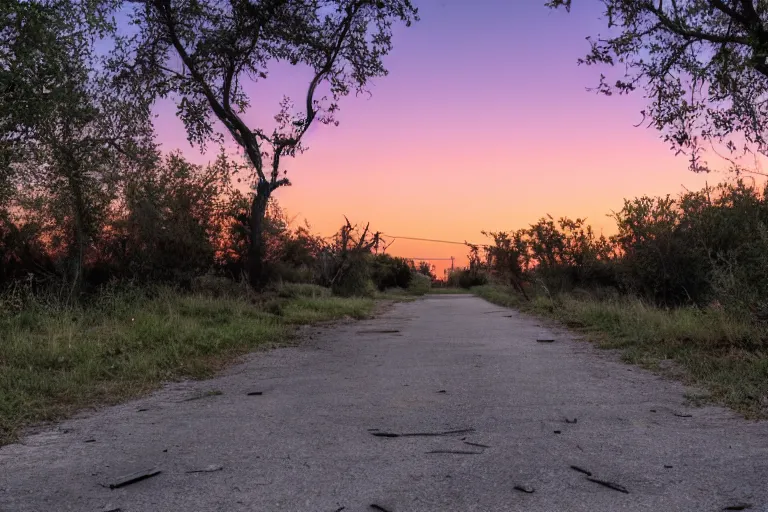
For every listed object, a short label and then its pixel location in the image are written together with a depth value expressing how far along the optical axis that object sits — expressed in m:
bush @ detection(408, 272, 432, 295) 46.50
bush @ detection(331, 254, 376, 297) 26.98
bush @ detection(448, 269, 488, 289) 58.74
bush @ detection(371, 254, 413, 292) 40.00
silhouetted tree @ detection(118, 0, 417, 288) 15.37
